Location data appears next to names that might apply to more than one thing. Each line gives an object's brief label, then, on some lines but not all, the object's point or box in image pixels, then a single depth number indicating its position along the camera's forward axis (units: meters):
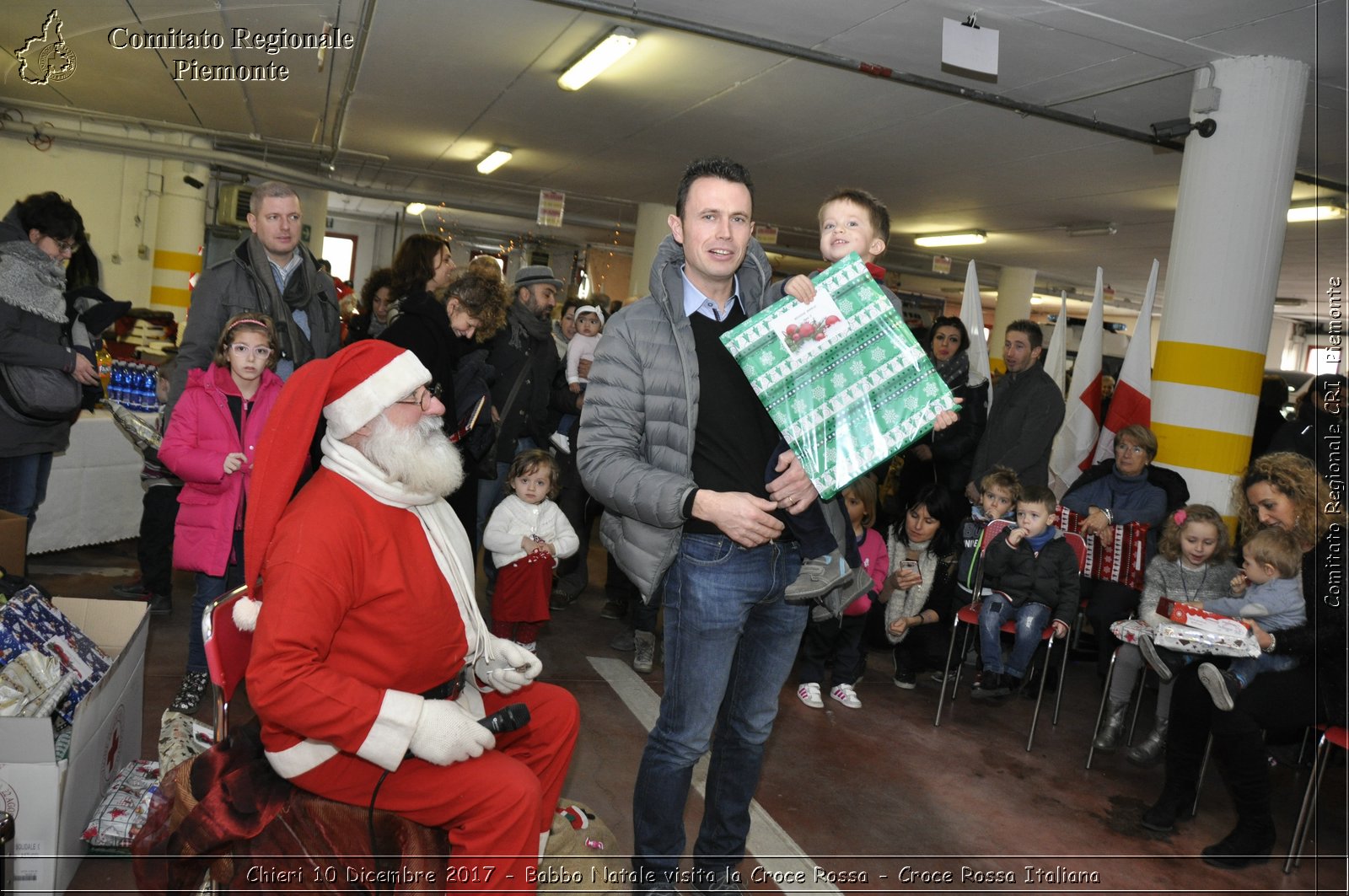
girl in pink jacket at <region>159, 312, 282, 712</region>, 3.44
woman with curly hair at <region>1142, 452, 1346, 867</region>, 3.53
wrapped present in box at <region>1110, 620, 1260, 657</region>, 3.59
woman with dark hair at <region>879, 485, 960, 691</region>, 5.17
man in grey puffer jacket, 2.33
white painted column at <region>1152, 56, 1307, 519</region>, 5.53
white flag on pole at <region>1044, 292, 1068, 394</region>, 7.13
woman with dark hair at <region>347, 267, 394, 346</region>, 4.88
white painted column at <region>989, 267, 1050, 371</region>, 16.62
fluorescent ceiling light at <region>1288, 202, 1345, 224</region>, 8.52
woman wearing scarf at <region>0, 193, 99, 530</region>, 4.12
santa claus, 1.87
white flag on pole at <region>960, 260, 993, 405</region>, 6.40
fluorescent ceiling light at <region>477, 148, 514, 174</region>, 11.69
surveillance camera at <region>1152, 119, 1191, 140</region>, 5.88
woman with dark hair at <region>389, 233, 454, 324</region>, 4.29
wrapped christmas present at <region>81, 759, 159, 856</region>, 2.57
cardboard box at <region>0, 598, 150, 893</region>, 2.22
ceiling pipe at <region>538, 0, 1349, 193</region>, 5.98
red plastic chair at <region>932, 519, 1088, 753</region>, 4.71
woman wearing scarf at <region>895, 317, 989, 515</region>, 5.99
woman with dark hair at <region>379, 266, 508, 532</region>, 3.96
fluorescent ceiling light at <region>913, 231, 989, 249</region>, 13.47
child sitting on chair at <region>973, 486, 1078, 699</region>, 4.75
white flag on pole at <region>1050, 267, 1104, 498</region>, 6.39
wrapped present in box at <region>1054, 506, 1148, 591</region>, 5.20
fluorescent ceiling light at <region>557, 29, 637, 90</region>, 6.61
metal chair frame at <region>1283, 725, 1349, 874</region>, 3.47
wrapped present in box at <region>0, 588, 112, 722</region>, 2.52
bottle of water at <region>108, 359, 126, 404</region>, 5.81
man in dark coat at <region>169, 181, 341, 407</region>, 3.60
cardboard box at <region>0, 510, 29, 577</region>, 3.59
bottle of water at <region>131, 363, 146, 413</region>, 5.83
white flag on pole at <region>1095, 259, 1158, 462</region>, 5.87
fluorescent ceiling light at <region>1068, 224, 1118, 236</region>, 11.68
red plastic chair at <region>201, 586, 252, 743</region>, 1.96
